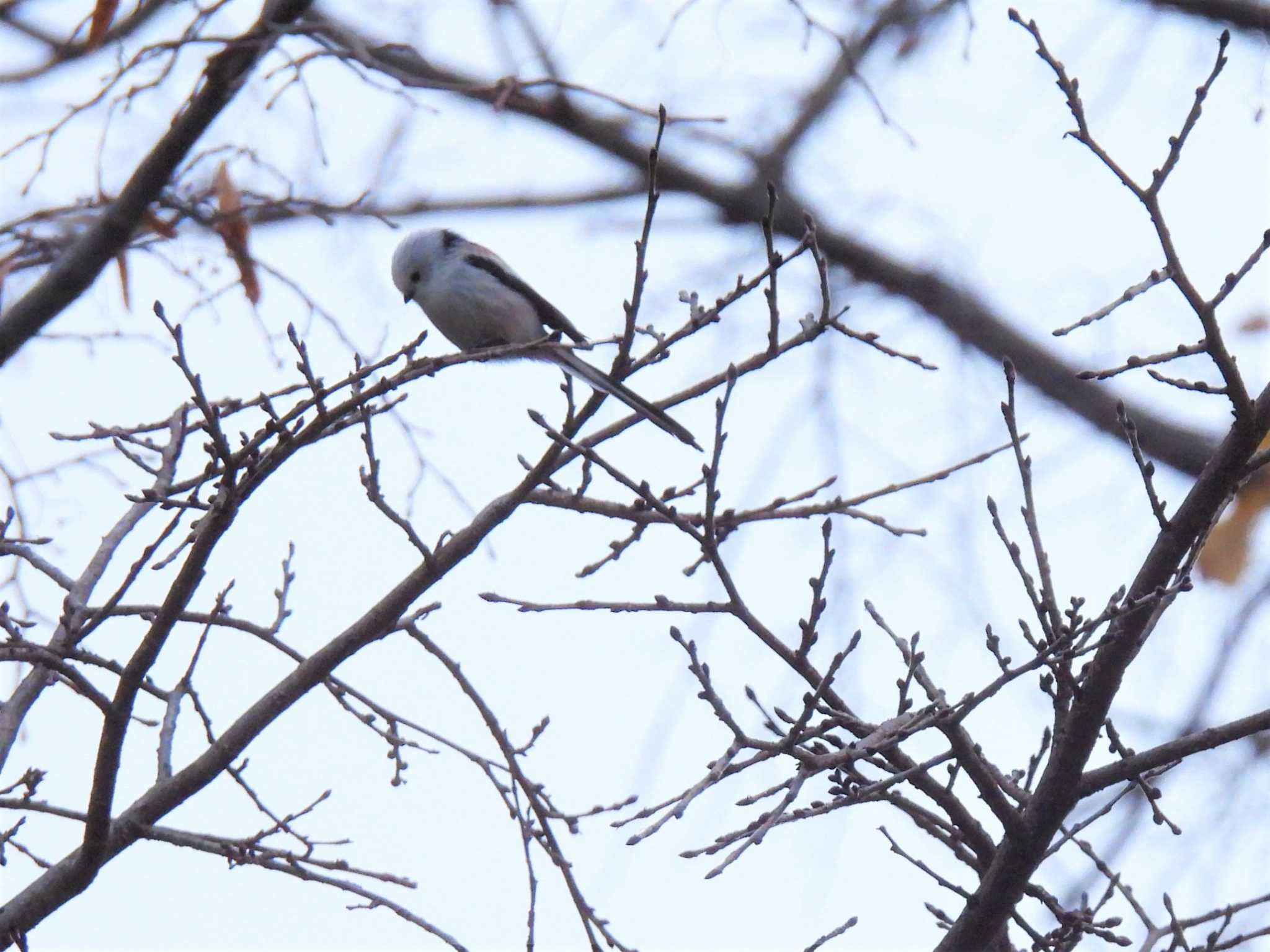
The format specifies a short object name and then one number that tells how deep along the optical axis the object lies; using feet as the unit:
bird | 31.96
